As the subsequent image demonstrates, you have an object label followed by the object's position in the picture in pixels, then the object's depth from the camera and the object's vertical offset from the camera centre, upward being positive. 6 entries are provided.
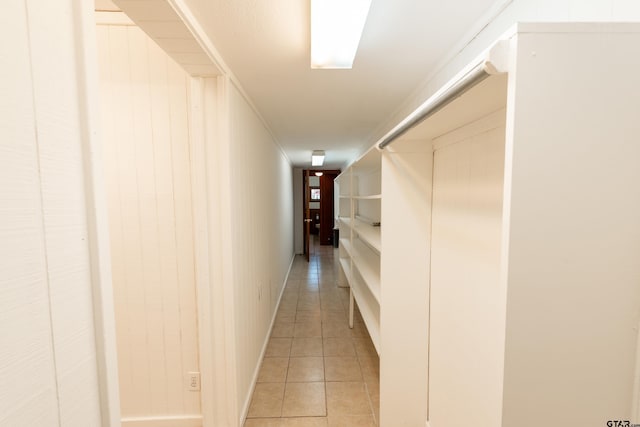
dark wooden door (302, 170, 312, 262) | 5.93 -0.19
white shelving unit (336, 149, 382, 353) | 2.36 -0.43
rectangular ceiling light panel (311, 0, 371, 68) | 0.99 +0.69
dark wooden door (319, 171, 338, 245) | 7.76 -0.49
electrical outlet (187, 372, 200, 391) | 1.75 -1.22
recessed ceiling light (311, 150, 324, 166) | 4.64 +0.68
